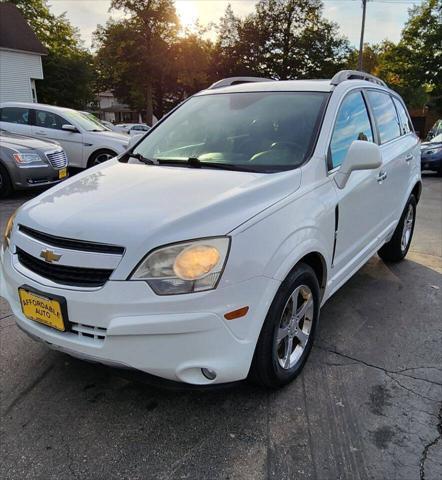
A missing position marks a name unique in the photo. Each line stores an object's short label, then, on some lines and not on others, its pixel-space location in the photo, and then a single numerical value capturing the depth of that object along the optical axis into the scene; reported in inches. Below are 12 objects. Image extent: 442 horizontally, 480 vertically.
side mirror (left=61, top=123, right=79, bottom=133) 390.3
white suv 80.4
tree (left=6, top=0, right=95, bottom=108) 1285.7
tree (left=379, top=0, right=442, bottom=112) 1157.7
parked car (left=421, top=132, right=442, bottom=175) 524.4
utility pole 1034.1
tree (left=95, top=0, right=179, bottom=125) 1277.1
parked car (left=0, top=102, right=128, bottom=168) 390.0
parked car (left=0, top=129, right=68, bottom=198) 303.1
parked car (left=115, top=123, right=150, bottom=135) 999.0
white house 992.9
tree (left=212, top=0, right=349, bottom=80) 1573.6
